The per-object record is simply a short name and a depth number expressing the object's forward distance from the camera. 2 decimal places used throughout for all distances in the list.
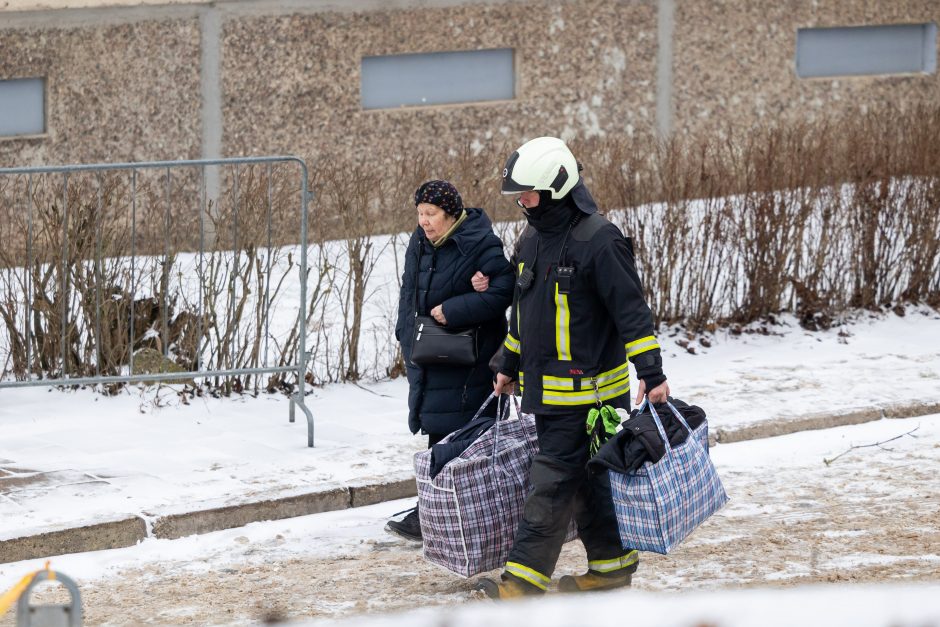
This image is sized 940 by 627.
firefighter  11.31
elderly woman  13.08
